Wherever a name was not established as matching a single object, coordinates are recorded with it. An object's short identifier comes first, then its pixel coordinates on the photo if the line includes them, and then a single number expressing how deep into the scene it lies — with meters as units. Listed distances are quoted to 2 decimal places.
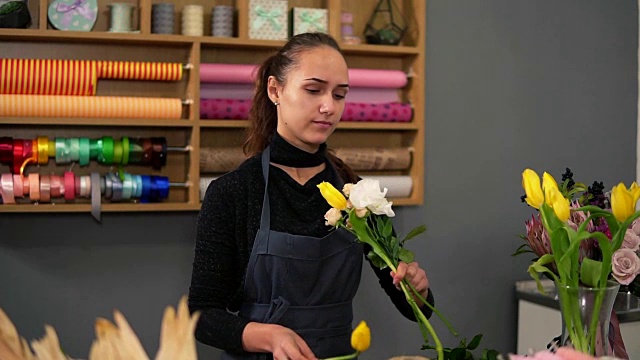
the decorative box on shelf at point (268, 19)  3.01
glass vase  1.28
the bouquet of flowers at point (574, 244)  1.28
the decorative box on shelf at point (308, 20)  3.05
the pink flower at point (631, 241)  1.59
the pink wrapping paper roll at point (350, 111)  2.97
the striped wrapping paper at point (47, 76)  2.76
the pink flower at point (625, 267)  1.51
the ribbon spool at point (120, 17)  2.86
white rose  1.40
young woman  1.96
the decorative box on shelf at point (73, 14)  2.81
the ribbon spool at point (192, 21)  2.93
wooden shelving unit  2.82
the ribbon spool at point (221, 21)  2.97
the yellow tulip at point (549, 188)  1.30
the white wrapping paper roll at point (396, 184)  3.16
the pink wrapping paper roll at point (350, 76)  2.96
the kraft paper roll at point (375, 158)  3.13
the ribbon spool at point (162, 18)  2.91
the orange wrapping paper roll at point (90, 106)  2.75
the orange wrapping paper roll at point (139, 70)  2.84
